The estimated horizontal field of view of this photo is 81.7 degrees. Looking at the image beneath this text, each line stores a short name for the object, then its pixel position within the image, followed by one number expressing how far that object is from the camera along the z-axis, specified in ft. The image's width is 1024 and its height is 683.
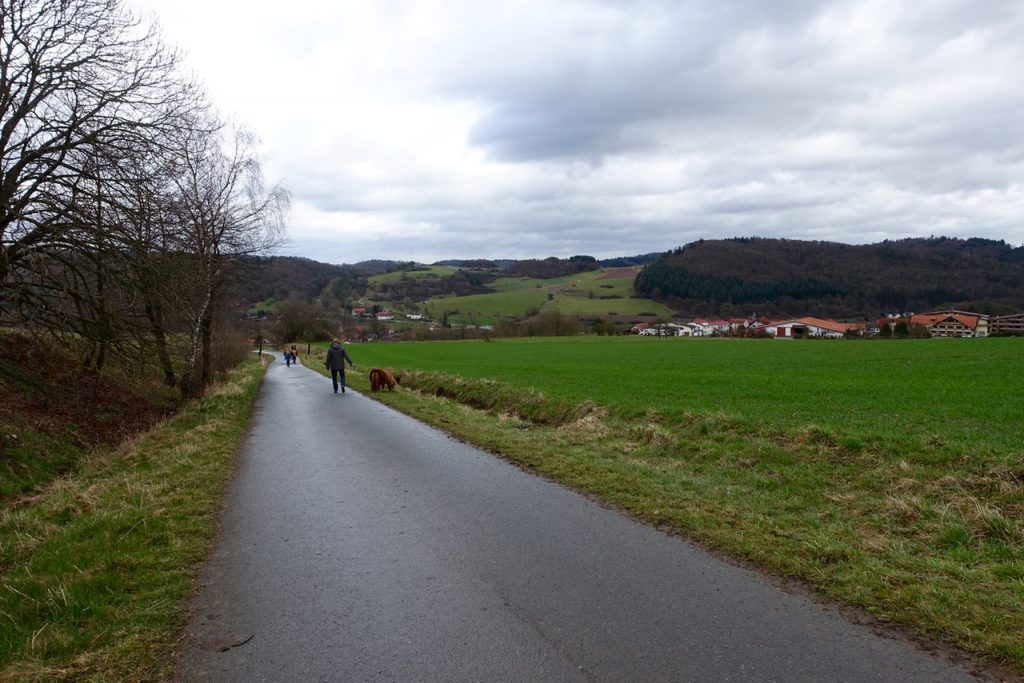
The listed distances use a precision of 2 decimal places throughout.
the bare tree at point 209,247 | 53.42
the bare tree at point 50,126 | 32.17
